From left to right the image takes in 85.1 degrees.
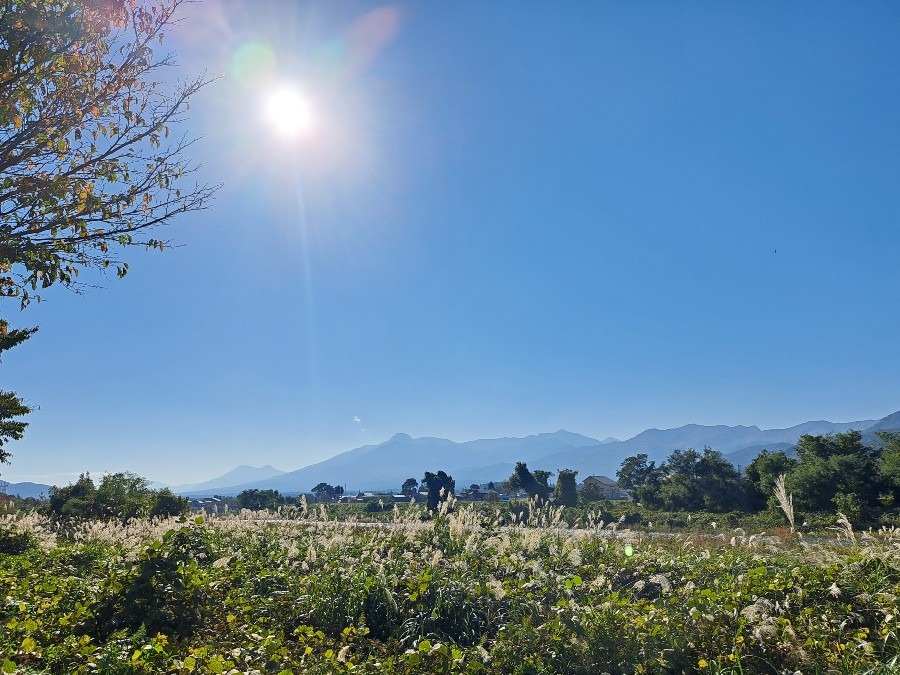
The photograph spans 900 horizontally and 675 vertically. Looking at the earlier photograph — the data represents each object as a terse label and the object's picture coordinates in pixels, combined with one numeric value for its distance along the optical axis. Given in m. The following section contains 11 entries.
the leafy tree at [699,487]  37.84
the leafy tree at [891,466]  28.06
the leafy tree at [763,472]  34.03
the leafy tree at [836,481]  29.09
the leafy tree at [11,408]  15.07
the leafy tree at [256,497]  48.90
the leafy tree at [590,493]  52.31
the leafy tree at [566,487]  48.75
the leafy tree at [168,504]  23.94
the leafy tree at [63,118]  4.39
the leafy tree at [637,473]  54.03
